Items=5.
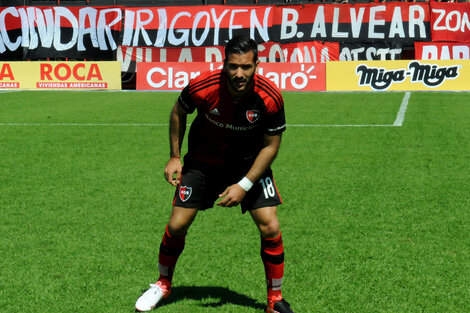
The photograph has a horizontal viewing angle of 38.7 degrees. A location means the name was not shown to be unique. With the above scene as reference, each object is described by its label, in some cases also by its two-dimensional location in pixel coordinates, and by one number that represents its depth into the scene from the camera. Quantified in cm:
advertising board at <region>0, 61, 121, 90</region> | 2722
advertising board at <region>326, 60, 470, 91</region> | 2488
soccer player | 427
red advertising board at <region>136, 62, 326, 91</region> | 2580
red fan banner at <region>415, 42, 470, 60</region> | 2873
